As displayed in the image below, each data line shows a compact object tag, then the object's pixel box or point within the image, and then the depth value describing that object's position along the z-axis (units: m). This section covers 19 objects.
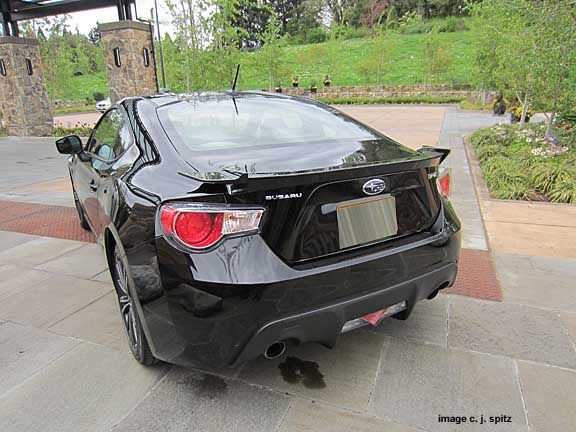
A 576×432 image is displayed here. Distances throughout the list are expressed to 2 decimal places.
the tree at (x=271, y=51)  27.83
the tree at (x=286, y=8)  75.56
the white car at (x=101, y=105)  31.53
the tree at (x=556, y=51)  6.76
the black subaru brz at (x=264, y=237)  1.74
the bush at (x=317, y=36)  68.94
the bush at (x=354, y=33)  64.77
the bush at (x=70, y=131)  14.66
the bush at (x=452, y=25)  59.72
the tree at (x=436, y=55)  31.75
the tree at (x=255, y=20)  68.55
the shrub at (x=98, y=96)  42.10
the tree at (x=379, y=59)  34.47
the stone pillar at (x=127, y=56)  11.72
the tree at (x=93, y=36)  73.47
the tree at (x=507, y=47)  7.63
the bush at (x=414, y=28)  58.74
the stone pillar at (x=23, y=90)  14.29
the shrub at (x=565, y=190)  5.53
